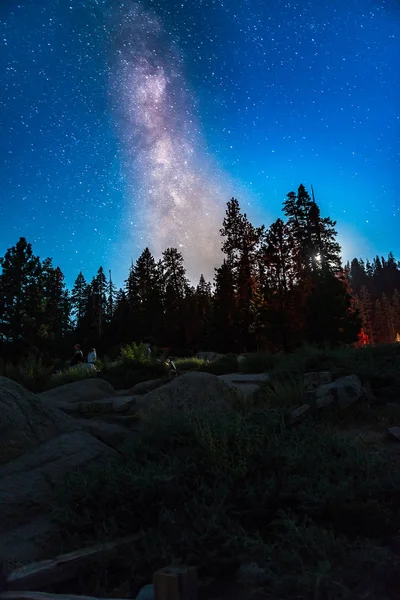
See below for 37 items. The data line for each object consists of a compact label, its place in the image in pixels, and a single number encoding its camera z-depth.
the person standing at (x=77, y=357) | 21.08
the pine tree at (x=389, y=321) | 89.19
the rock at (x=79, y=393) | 8.51
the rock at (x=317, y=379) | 8.16
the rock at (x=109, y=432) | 5.58
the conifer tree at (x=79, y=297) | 73.19
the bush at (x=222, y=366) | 14.65
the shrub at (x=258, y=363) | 13.19
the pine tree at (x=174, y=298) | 42.59
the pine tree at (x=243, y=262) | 34.62
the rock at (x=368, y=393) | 7.54
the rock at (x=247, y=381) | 8.44
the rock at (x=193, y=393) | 7.07
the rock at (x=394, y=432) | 5.55
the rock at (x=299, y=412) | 6.04
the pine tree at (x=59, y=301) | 62.62
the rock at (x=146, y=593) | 2.58
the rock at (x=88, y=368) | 14.37
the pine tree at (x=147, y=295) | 46.06
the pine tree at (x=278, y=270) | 28.12
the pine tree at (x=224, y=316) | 35.06
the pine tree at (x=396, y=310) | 86.38
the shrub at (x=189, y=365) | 15.85
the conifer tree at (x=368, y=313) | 77.00
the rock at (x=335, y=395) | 6.85
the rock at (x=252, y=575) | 2.61
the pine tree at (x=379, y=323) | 85.19
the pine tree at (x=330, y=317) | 23.61
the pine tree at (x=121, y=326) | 47.47
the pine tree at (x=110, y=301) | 71.00
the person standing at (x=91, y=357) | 20.39
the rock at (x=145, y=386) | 10.21
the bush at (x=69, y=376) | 12.66
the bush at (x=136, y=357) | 14.02
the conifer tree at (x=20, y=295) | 36.56
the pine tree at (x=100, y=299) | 62.16
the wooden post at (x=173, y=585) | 2.23
